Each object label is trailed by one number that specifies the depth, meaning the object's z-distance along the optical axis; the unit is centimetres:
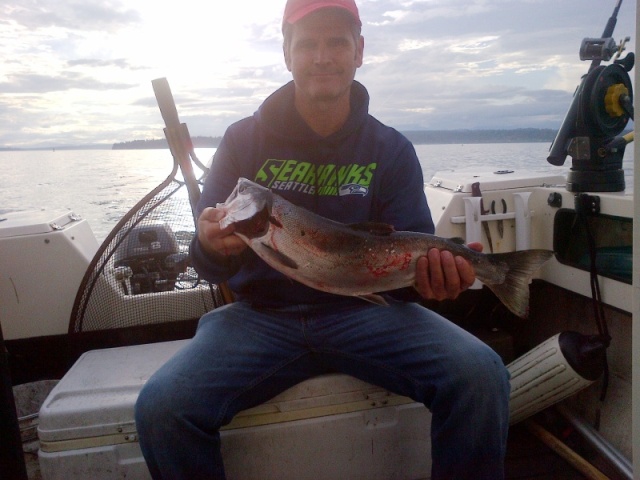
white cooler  228
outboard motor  330
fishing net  309
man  204
